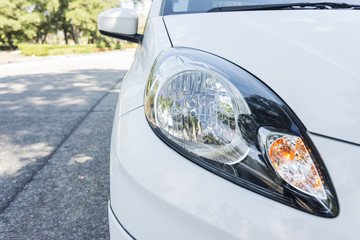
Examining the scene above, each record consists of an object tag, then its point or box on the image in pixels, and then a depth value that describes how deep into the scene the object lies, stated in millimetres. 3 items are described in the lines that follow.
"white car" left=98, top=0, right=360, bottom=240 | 614
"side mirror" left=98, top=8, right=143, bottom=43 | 1710
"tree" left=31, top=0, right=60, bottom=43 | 29438
